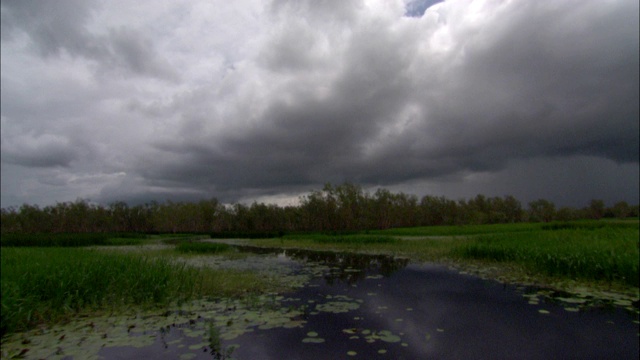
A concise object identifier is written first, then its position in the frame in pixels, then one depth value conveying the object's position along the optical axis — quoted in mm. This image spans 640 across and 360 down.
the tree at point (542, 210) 114312
